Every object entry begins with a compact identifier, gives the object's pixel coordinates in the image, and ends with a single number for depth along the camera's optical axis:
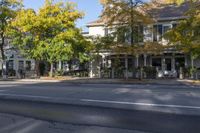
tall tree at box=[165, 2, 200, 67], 15.43
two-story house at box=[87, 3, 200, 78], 19.71
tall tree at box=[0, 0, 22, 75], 22.22
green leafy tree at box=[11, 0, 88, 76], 20.29
